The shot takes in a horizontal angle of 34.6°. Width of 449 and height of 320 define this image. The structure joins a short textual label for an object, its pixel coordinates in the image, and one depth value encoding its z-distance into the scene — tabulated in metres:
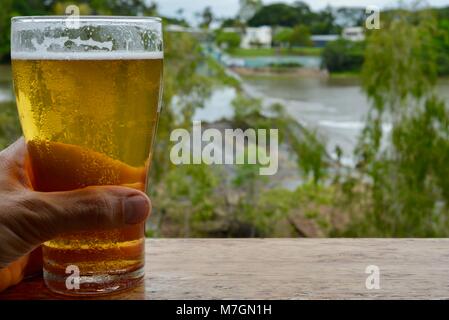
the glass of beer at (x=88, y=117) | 0.63
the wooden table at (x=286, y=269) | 0.64
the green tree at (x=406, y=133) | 3.06
